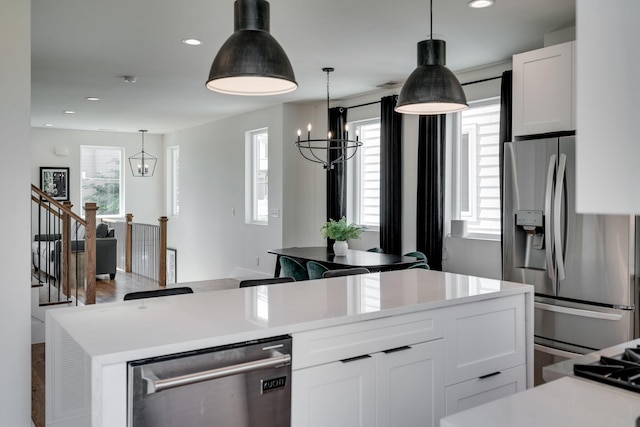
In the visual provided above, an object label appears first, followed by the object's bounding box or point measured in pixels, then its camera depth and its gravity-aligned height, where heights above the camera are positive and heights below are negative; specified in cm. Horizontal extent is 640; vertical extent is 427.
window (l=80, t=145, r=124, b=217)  1045 +57
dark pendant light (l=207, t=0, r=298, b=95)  205 +62
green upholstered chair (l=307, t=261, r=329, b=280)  448 -55
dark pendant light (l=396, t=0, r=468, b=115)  257 +63
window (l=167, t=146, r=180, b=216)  1095 +57
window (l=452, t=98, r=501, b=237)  503 +38
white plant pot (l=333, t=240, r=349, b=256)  509 -41
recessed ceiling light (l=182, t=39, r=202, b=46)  436 +141
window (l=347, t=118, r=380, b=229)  649 +38
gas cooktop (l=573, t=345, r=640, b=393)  137 -46
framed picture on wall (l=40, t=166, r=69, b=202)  991 +47
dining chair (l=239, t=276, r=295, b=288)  284 -42
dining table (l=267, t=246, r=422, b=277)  445 -49
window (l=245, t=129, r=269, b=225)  813 +46
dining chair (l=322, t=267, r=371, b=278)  322 -42
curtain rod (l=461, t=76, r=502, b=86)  497 +125
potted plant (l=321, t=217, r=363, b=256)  504 -27
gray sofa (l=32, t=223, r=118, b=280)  799 -77
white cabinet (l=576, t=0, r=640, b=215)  67 +13
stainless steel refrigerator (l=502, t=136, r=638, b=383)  316 -32
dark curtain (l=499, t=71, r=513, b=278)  466 +90
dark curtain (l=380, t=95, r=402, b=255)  589 +33
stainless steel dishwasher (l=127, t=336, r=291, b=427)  151 -57
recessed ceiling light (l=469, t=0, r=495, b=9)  342 +137
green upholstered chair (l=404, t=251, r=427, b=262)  498 -48
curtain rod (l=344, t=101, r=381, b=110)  638 +130
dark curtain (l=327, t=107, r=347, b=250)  671 +38
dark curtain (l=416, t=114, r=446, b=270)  532 +22
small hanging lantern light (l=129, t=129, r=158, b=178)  1090 +93
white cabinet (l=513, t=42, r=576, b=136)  345 +82
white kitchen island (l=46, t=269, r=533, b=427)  163 -51
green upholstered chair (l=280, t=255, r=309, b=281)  483 -59
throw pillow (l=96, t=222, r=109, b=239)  862 -42
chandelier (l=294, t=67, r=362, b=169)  666 +74
